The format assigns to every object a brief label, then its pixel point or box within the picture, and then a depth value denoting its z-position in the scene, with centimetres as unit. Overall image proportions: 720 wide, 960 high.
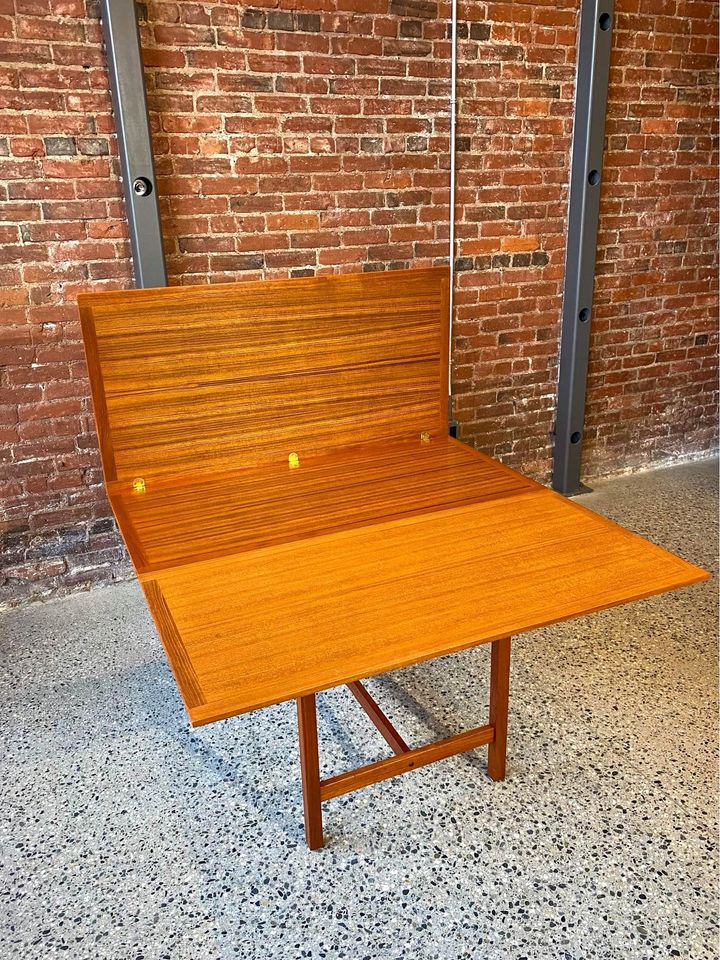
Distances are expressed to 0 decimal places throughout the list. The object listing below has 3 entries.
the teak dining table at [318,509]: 132
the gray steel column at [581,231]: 305
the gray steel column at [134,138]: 227
